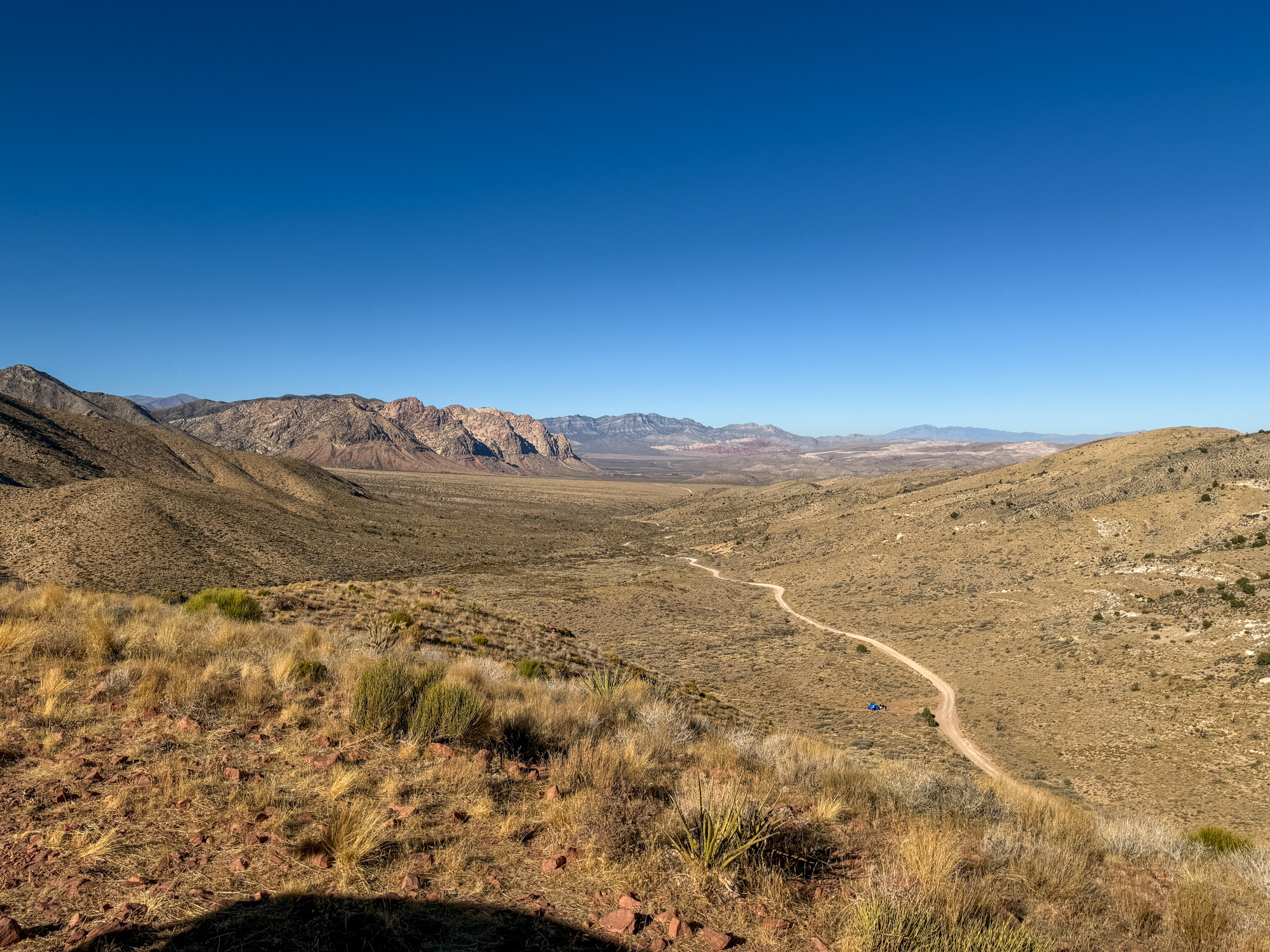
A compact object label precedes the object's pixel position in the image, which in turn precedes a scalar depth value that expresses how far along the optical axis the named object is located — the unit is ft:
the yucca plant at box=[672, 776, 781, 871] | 16.55
